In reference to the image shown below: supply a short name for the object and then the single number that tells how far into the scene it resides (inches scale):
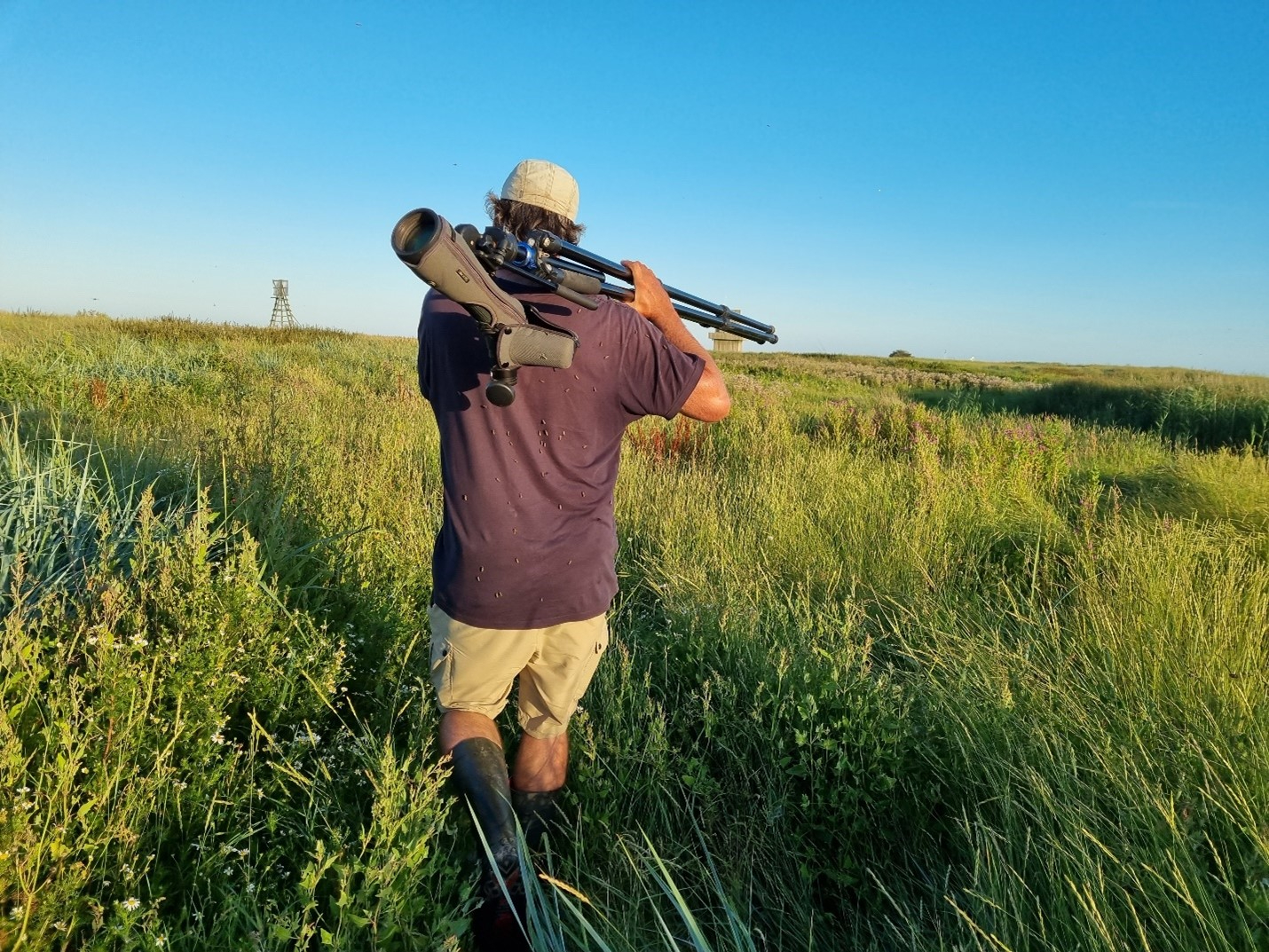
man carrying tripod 91.3
